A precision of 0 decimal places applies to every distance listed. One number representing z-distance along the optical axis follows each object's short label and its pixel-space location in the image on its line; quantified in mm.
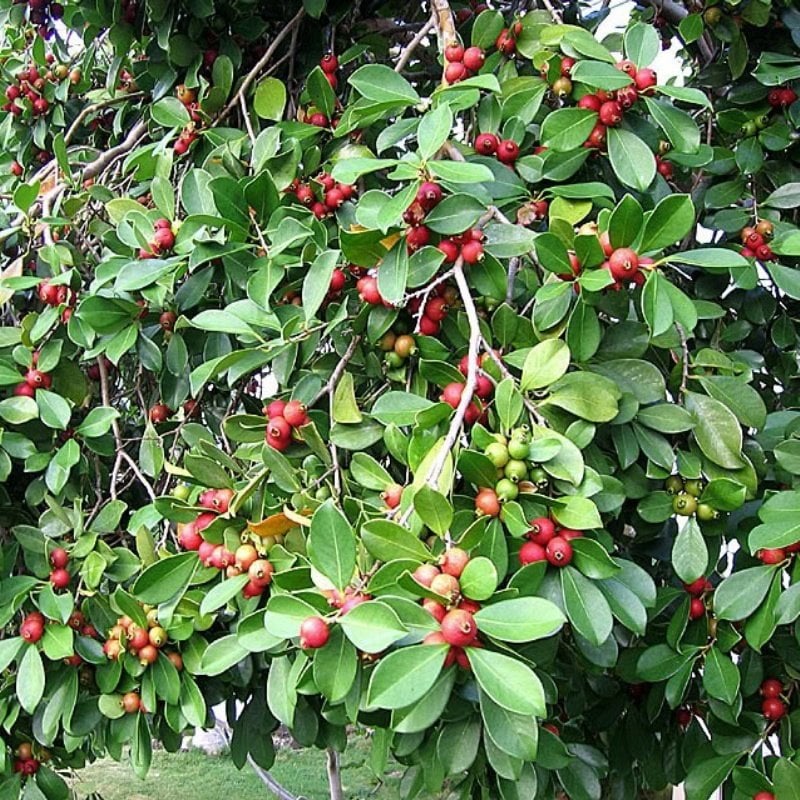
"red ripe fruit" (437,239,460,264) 1119
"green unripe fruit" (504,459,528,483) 936
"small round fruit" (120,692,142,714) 1440
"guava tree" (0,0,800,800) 940
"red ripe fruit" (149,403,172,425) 1659
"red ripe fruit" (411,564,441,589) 822
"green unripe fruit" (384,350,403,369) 1213
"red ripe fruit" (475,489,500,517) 935
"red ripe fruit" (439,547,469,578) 827
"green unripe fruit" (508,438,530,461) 941
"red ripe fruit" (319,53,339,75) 1604
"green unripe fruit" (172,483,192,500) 1429
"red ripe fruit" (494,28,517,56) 1512
